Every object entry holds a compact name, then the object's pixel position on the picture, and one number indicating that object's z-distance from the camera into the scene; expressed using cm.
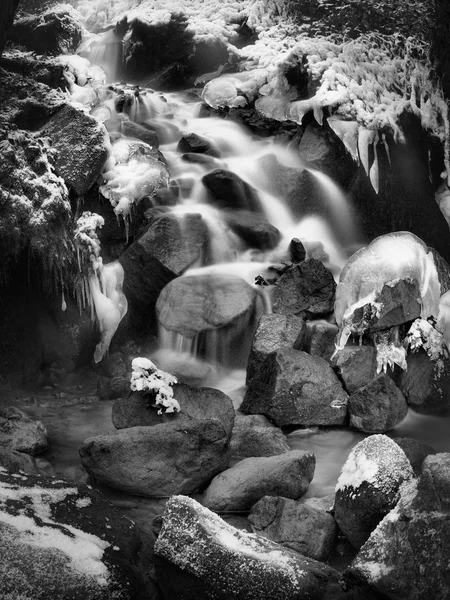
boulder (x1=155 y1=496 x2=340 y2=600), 328
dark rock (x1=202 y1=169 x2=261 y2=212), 828
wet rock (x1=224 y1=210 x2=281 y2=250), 798
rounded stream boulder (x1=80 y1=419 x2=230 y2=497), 468
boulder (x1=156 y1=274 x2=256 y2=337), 695
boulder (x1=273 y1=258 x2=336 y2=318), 714
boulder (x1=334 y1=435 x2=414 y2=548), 388
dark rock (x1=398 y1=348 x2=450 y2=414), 654
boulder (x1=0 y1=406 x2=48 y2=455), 512
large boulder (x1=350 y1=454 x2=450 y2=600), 314
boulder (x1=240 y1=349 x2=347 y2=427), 604
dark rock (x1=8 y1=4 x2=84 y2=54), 948
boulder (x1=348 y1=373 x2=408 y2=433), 604
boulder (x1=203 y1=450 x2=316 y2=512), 450
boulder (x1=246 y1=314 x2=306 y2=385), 637
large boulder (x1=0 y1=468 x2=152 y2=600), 312
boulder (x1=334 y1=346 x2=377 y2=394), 645
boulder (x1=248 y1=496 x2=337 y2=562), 400
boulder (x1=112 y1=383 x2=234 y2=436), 542
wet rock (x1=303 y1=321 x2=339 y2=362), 680
